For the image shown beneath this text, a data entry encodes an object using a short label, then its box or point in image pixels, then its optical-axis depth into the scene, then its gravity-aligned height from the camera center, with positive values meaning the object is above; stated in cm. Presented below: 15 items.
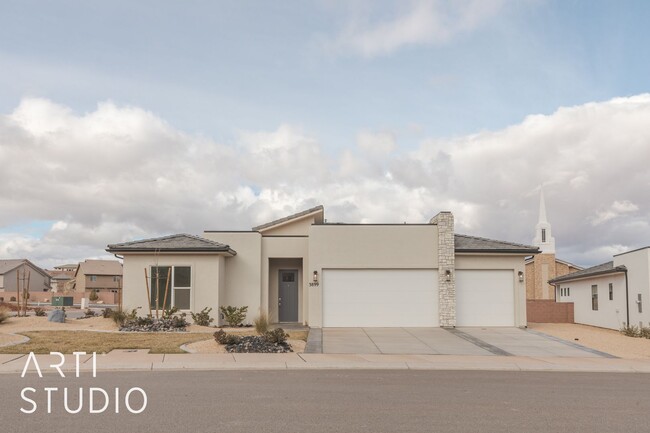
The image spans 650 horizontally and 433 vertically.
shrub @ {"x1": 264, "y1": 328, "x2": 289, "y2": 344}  1773 -164
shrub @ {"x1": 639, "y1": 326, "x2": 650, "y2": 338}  2422 -212
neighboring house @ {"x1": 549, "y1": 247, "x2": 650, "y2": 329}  2591 -71
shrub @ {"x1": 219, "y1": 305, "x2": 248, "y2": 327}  2567 -150
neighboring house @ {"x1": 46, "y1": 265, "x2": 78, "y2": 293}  9156 -22
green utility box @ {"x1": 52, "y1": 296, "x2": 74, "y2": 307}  5066 -187
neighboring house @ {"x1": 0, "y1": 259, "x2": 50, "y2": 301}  7806 +34
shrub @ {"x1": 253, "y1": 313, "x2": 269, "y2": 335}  1966 -148
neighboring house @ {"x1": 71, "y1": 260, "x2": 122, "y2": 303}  8175 +6
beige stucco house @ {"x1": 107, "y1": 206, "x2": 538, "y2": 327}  2569 +7
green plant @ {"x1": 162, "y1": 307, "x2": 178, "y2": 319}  2432 -130
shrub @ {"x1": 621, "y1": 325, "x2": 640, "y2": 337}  2482 -214
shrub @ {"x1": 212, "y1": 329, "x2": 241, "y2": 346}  1747 -167
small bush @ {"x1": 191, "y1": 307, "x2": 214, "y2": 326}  2509 -161
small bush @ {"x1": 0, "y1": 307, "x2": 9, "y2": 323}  2273 -135
